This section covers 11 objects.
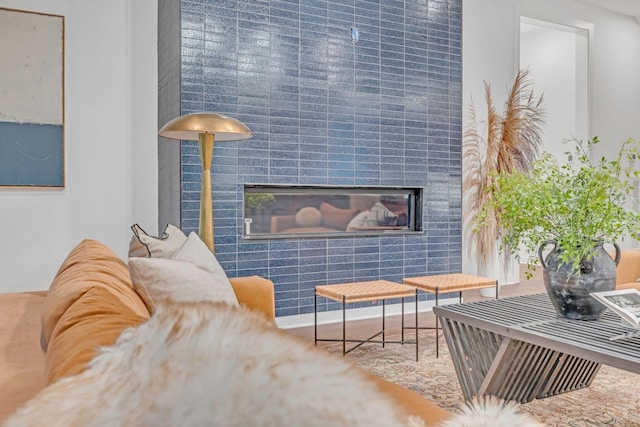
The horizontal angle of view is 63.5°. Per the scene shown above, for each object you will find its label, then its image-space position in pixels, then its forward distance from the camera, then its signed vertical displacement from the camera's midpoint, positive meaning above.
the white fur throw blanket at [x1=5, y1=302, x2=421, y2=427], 0.33 -0.12
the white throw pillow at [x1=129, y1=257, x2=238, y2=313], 1.60 -0.23
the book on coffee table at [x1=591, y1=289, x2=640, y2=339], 1.86 -0.36
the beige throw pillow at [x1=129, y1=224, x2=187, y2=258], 1.96 -0.14
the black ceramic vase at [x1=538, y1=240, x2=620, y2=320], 2.04 -0.30
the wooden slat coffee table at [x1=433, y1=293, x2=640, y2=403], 1.86 -0.54
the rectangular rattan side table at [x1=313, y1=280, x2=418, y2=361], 2.82 -0.47
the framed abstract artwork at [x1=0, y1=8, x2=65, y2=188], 3.40 +0.73
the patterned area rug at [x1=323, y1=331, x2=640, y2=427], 2.20 -0.89
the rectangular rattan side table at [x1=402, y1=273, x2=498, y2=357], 3.06 -0.45
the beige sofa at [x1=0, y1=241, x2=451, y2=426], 0.74 -0.21
